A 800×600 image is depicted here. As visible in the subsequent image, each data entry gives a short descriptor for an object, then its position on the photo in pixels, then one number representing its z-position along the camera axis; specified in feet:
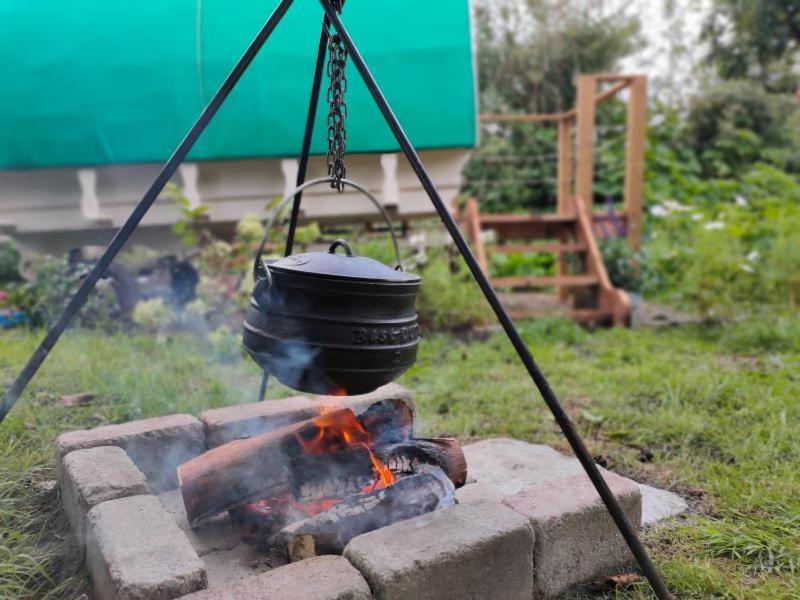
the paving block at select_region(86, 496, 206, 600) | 4.82
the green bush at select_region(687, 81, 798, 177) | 37.63
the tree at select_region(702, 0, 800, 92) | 40.55
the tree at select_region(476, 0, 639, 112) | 39.24
